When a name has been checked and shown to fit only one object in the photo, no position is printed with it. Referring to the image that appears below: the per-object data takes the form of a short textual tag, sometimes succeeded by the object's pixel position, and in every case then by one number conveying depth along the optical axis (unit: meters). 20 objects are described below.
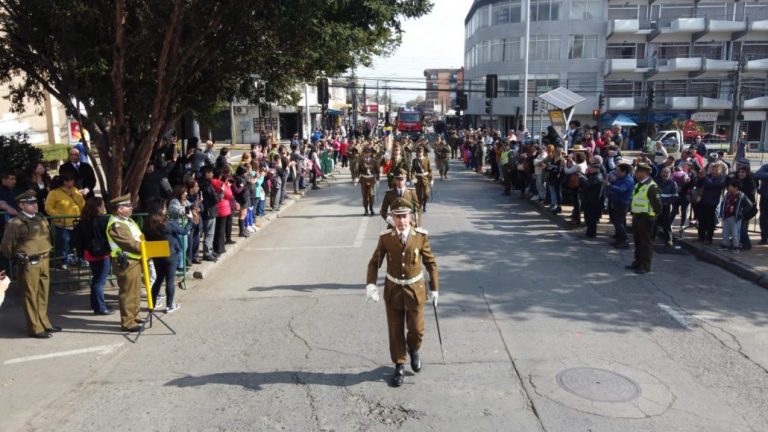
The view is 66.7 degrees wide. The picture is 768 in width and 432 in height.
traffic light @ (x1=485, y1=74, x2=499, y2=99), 28.88
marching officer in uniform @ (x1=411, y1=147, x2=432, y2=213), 14.93
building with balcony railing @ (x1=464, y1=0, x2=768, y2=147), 46.97
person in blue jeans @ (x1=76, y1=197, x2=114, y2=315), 7.62
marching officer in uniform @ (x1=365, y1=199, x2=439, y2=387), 5.66
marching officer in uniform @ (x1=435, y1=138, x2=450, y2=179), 23.91
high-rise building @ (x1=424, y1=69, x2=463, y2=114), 165.88
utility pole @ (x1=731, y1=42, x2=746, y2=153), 35.41
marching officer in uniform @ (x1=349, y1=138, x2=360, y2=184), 22.89
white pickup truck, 25.62
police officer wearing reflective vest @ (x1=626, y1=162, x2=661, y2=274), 9.38
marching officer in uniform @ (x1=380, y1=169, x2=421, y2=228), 9.80
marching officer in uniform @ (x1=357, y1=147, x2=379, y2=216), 15.16
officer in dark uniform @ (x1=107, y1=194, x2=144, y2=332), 7.05
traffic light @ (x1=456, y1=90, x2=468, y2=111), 34.03
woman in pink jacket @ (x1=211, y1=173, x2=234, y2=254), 10.60
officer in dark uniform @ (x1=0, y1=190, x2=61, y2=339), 6.90
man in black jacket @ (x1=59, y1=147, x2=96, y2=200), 11.71
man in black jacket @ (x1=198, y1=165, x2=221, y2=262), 10.23
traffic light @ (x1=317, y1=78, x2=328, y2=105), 25.92
